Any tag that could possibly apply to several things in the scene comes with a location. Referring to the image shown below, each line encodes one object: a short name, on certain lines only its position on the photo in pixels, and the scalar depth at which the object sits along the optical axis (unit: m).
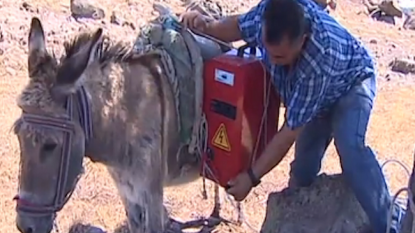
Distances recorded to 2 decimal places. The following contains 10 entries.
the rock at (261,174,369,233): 5.18
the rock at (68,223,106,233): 5.75
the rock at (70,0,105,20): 9.42
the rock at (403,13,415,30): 11.09
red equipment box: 4.80
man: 4.41
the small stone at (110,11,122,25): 9.47
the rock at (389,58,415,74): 9.37
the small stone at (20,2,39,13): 9.40
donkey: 4.27
